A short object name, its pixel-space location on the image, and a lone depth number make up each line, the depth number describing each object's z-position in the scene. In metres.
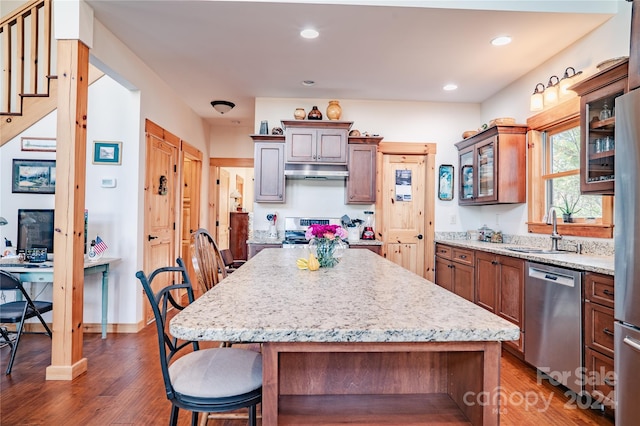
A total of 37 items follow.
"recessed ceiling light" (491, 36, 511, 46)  3.05
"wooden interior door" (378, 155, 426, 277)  4.81
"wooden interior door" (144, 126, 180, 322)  3.92
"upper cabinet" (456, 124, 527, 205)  3.75
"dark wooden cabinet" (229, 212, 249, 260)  6.93
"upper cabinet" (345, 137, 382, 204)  4.46
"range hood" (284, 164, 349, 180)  4.31
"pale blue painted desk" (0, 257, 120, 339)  2.87
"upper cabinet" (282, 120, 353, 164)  4.35
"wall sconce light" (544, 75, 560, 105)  3.12
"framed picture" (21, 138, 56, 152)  3.55
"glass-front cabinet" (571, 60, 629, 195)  2.28
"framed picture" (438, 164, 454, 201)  4.79
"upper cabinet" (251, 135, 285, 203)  4.43
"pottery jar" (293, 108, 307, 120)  4.43
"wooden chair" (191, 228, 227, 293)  1.87
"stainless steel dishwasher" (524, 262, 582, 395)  2.29
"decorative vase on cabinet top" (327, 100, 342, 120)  4.45
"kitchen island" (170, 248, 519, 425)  0.88
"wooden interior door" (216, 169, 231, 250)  6.41
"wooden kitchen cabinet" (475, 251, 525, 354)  2.91
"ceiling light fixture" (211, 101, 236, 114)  4.84
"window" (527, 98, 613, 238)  2.92
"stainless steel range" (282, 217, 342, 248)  4.64
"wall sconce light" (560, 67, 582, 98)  3.01
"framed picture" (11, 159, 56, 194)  3.53
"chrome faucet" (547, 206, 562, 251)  3.02
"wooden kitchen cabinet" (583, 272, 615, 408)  2.04
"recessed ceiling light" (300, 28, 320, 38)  2.96
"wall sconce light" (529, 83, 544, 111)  3.26
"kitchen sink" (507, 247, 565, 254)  2.95
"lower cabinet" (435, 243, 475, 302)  3.76
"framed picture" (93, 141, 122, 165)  3.61
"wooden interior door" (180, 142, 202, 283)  5.54
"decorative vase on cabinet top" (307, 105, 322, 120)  4.41
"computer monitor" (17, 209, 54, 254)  3.40
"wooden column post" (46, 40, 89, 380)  2.54
